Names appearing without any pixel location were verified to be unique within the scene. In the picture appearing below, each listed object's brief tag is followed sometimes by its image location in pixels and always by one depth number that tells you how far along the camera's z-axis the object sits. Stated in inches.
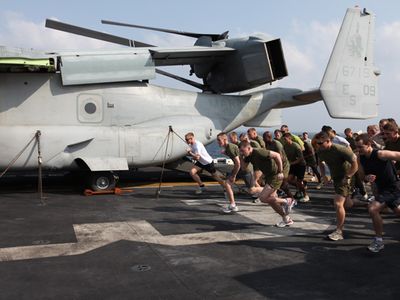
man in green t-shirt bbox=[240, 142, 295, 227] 265.0
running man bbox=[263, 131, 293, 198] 316.2
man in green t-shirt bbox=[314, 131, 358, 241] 234.5
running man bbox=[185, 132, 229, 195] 369.1
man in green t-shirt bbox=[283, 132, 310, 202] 373.4
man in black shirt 216.2
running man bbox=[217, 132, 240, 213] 317.4
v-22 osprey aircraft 384.8
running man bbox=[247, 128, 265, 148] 377.7
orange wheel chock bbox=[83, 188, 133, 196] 392.8
